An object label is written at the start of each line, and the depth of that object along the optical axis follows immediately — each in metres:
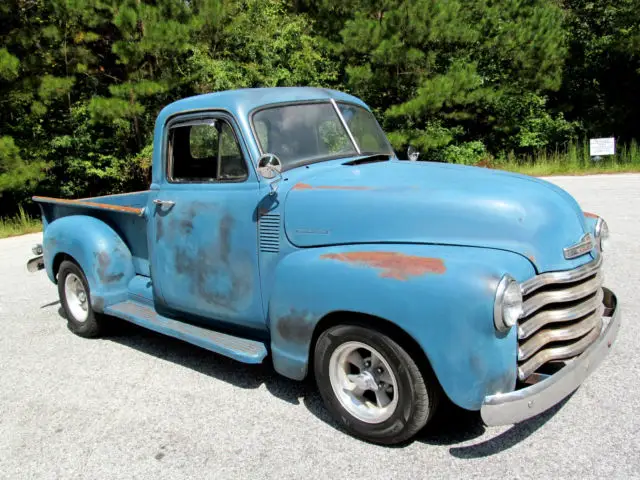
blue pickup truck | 2.70
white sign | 17.45
